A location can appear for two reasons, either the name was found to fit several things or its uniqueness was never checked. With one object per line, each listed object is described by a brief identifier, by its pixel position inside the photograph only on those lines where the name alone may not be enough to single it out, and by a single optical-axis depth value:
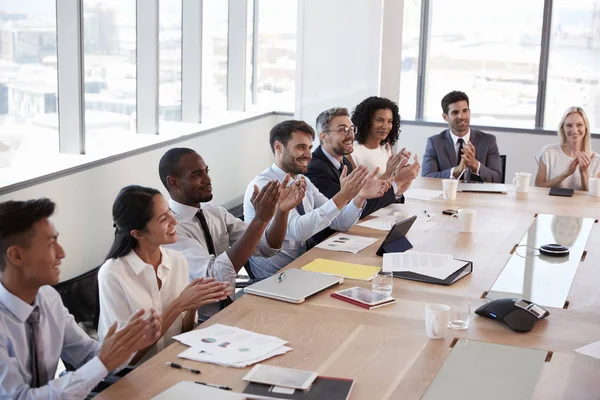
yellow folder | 3.48
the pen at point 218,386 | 2.33
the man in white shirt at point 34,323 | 2.29
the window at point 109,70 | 6.20
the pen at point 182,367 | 2.45
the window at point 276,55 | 9.13
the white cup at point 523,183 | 5.48
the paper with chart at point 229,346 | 2.53
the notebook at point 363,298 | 3.11
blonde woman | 5.74
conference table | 2.40
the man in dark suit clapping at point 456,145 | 6.16
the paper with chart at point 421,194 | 5.30
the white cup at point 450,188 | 5.23
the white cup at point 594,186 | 5.45
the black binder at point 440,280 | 3.42
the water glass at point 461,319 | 2.87
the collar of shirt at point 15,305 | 2.36
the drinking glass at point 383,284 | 3.22
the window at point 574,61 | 8.49
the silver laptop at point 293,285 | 3.16
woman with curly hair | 5.60
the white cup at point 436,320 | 2.74
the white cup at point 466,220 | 4.34
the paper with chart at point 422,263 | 3.54
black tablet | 3.81
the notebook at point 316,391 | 2.28
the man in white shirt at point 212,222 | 3.56
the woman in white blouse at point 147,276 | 2.90
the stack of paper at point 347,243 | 3.95
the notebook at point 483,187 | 5.54
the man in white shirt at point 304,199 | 4.20
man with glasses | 4.91
